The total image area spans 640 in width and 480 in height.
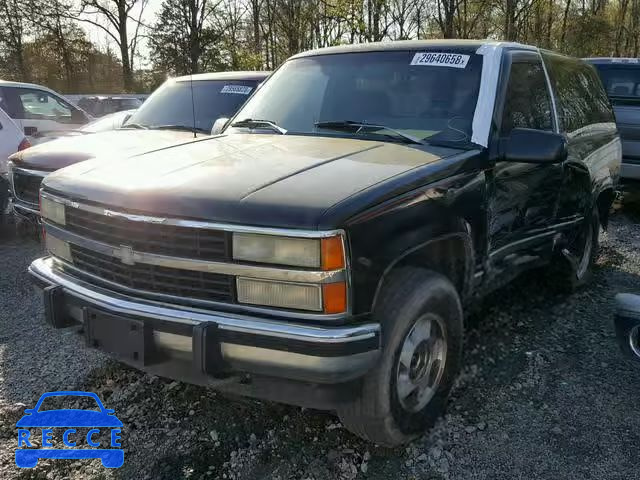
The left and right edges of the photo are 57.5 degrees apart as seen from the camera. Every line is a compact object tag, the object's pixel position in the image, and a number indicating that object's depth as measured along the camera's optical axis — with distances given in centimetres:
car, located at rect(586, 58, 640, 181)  797
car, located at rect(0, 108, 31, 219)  668
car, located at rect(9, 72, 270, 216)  545
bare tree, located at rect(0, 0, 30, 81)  3091
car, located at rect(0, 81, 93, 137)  884
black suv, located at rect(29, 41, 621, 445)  225
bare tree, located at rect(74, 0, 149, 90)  3212
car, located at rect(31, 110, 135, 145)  734
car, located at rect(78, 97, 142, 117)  1775
